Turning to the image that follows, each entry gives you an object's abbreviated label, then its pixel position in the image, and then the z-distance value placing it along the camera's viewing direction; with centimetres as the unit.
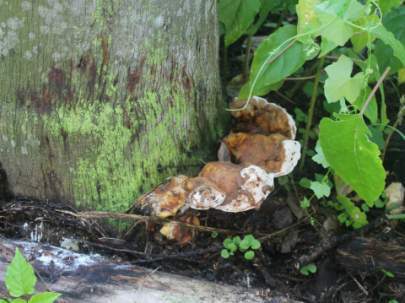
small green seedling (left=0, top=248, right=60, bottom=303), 157
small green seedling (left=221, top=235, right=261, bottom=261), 199
